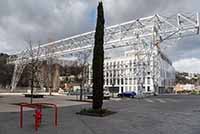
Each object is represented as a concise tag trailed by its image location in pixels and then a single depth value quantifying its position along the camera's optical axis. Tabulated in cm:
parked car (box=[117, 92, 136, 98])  5152
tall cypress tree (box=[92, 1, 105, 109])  1661
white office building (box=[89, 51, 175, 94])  7652
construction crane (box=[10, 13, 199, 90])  4291
